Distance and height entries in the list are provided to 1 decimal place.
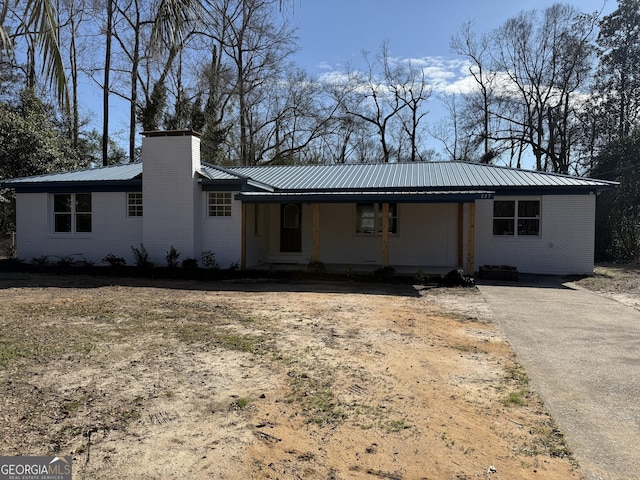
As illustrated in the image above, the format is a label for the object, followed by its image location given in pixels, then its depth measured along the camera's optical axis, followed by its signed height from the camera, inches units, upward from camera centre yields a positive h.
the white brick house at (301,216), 548.1 +17.6
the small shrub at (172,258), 545.0 -35.3
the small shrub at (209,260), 553.6 -38.0
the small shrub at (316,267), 524.7 -42.9
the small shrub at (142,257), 548.2 -35.3
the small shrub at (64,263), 562.6 -43.9
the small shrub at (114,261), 560.9 -40.8
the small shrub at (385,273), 497.4 -46.2
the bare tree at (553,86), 1245.7 +413.0
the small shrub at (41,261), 577.3 -43.0
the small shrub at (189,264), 538.3 -41.6
